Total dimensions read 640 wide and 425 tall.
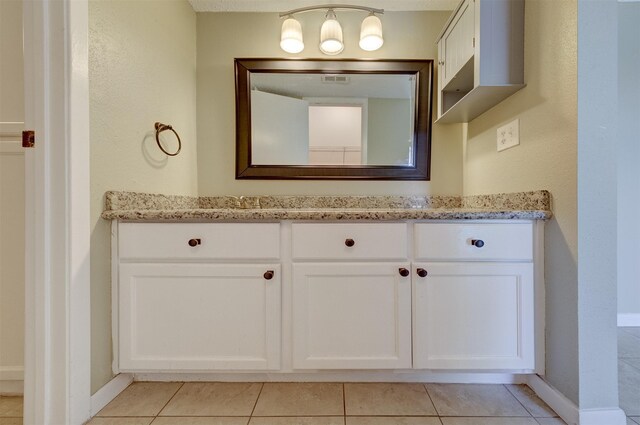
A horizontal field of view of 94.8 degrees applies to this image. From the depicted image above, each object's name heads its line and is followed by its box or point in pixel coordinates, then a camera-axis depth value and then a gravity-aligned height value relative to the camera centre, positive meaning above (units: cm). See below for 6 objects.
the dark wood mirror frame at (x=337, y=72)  172 +54
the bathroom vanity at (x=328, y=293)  114 -32
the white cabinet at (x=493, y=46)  120 +68
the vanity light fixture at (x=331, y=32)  164 +99
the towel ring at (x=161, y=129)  138 +39
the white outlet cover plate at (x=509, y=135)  126 +34
